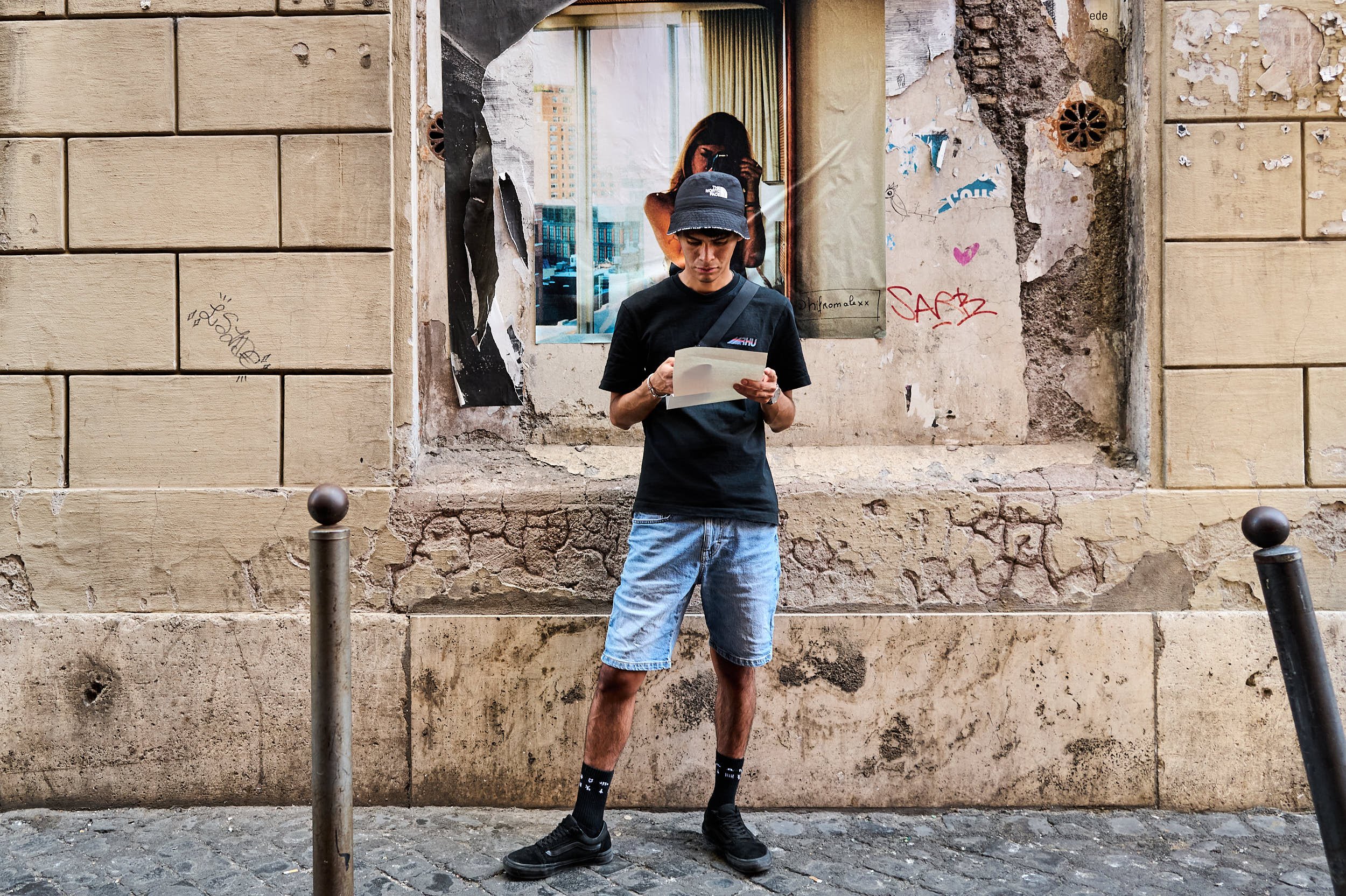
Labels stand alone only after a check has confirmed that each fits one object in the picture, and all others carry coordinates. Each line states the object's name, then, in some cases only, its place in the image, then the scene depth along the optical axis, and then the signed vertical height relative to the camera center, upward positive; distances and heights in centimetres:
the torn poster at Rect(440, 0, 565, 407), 374 +95
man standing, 274 -23
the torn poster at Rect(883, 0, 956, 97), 371 +158
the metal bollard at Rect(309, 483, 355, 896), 197 -57
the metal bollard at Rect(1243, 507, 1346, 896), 176 -48
